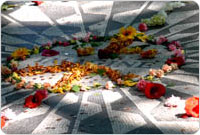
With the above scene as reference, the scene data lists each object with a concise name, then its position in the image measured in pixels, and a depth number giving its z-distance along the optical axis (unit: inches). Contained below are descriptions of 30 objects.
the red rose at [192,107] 97.5
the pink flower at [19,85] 137.8
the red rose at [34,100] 116.3
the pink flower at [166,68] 139.7
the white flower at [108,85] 128.3
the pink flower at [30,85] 136.8
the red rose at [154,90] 114.7
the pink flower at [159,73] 135.0
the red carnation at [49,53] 186.4
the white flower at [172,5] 225.5
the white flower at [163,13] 216.9
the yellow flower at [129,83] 129.8
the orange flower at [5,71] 157.5
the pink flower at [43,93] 120.9
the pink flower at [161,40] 184.6
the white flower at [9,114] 107.4
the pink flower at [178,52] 153.2
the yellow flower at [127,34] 186.7
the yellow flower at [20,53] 184.2
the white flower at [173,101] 106.7
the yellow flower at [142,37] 193.2
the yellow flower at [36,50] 193.2
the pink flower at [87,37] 204.8
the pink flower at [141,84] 121.0
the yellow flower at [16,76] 148.5
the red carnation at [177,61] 144.8
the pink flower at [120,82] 131.5
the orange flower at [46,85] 135.7
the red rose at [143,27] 207.9
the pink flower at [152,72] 137.1
